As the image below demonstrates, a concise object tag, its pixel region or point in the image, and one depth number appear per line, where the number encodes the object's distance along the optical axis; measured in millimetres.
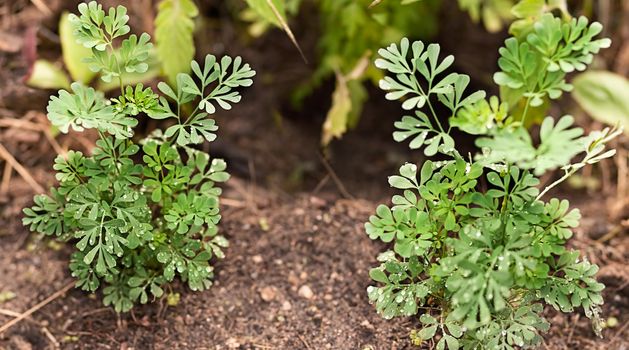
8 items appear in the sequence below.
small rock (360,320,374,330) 1240
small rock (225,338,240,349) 1239
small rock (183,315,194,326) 1258
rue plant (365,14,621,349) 1111
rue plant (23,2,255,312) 1153
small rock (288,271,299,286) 1289
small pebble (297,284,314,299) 1277
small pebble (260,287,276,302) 1276
